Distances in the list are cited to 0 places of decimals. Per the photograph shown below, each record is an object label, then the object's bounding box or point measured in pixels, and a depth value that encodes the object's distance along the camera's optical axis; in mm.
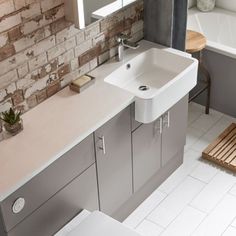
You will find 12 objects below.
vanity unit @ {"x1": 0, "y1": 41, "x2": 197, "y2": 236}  2549
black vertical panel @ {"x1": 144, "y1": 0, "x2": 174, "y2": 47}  3375
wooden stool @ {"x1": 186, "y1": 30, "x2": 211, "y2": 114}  3889
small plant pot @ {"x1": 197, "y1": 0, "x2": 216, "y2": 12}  4742
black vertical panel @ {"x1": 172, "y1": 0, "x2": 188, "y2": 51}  3389
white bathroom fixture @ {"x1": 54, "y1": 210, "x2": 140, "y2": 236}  2646
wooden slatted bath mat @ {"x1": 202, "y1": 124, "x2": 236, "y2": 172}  3793
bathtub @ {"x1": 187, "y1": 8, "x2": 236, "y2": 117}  4070
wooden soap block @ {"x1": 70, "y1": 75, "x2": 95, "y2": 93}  3061
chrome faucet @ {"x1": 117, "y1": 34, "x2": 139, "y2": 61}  3323
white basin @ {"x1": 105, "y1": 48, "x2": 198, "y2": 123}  3020
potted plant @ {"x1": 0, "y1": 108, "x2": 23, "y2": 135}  2688
